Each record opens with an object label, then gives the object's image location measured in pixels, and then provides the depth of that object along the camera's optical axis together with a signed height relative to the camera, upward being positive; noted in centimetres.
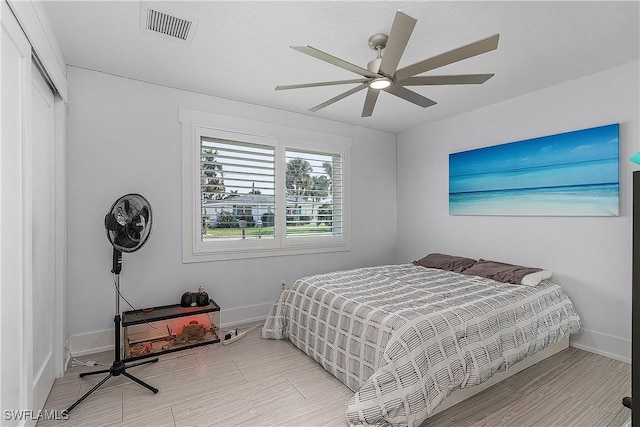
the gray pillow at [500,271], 296 -57
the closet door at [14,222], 135 -3
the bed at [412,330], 178 -84
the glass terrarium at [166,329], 271 -108
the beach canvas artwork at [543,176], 277 +38
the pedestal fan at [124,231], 217 -12
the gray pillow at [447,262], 353 -57
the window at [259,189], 330 +30
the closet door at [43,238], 192 -15
